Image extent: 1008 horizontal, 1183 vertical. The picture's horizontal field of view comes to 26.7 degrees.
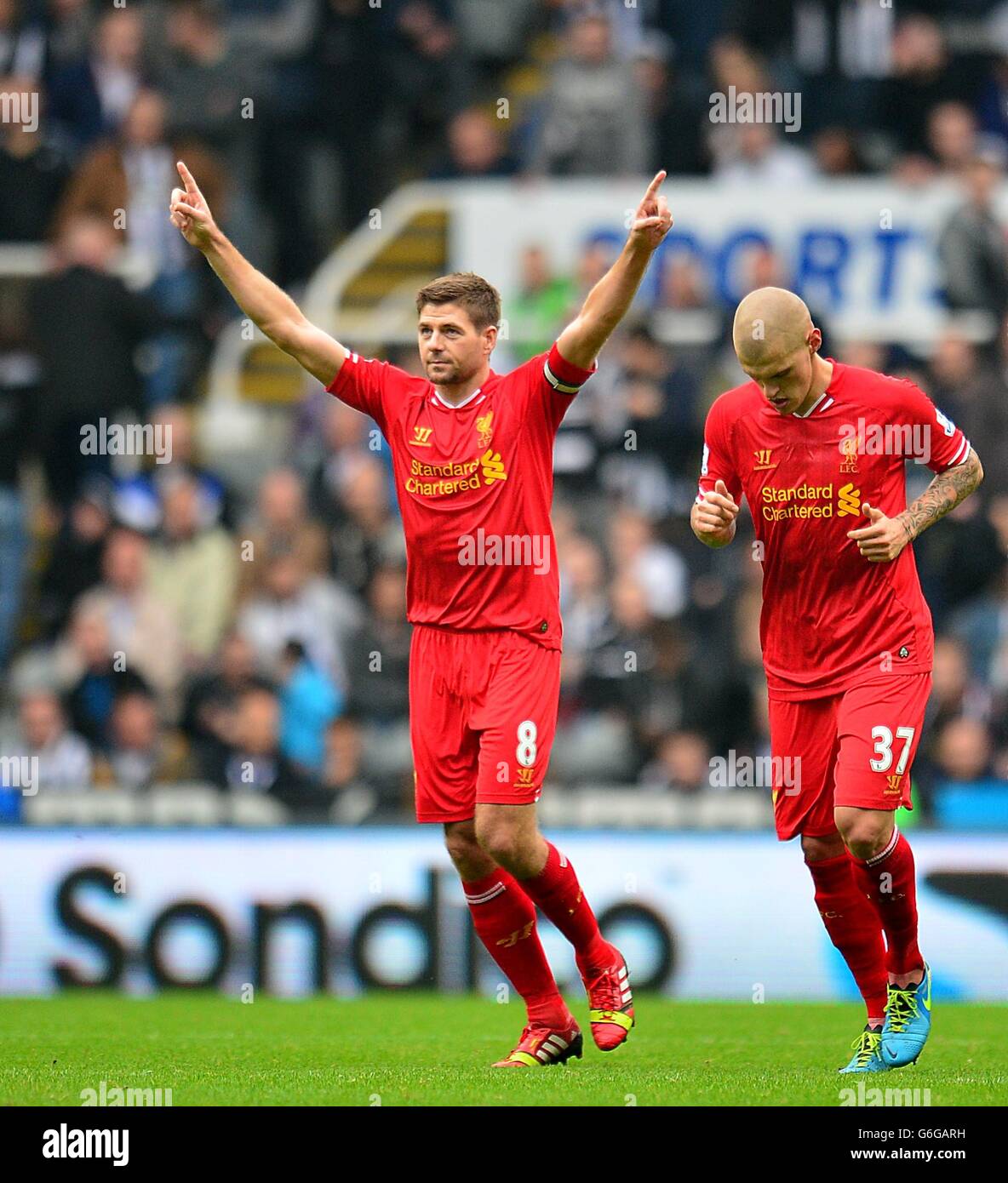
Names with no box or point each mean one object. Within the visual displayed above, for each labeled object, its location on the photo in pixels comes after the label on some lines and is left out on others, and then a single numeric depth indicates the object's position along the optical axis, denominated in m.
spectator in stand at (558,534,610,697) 13.80
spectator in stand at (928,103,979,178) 16.30
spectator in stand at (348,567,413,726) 13.68
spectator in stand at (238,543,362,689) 14.15
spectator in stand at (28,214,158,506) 15.38
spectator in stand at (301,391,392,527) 14.70
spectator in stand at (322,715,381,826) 12.91
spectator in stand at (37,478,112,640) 14.78
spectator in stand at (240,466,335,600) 14.55
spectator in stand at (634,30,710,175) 16.55
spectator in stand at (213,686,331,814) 13.28
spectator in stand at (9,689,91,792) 13.53
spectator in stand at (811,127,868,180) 16.56
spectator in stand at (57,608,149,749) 13.83
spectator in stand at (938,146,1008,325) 15.62
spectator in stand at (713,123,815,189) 16.36
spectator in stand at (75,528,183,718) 14.39
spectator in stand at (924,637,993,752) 13.16
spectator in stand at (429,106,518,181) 16.55
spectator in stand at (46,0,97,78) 17.23
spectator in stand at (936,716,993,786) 12.66
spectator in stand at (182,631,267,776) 13.57
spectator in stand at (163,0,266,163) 16.89
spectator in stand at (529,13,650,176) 16.20
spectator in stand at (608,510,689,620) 14.26
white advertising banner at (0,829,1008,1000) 12.22
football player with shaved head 7.88
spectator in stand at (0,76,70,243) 16.39
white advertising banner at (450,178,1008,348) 16.02
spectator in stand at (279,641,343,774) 13.58
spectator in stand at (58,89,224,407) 16.06
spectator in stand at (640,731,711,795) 13.18
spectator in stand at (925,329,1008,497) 14.56
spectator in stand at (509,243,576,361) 15.39
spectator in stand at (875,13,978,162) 16.92
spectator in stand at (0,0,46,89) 17.09
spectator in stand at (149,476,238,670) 14.67
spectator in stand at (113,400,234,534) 15.16
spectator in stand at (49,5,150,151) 16.84
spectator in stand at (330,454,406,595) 14.48
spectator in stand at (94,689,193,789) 13.61
